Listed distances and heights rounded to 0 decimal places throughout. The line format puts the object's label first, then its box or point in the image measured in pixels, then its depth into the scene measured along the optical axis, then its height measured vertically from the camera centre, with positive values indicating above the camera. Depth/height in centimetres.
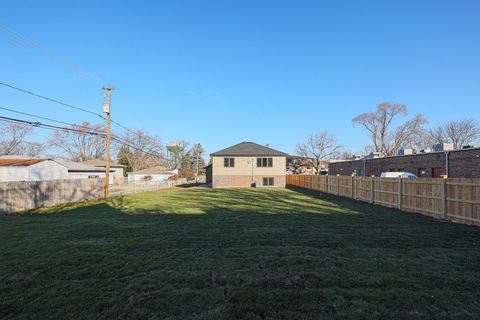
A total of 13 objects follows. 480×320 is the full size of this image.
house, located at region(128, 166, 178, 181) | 5938 -146
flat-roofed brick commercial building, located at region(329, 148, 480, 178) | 1936 +47
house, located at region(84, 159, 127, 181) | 5111 +23
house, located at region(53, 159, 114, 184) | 3260 -34
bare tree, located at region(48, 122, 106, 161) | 5556 +510
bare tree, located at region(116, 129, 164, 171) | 6126 +437
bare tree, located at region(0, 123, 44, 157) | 4384 +382
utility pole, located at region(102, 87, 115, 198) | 2112 +455
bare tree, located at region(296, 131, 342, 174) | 5747 +337
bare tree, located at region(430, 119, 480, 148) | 4397 +586
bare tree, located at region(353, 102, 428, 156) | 4797 +716
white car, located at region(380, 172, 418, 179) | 2178 -37
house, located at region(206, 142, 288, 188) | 3409 +9
